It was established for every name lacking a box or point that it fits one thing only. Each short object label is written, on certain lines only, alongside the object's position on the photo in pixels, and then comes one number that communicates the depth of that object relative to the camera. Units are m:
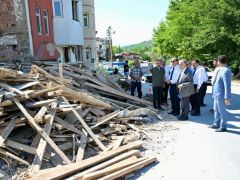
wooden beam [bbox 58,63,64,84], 5.66
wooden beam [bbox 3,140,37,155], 3.64
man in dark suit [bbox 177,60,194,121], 5.59
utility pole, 29.97
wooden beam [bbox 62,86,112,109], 5.02
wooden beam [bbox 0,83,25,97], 4.35
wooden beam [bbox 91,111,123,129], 4.70
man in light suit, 4.65
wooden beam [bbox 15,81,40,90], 4.69
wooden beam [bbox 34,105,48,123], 4.06
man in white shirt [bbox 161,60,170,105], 6.88
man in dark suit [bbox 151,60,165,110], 6.55
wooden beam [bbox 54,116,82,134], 4.29
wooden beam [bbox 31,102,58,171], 3.39
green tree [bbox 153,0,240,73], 13.28
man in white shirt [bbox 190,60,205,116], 6.25
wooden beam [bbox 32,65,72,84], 5.67
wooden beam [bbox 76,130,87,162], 3.65
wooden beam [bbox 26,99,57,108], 4.40
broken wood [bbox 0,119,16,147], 3.66
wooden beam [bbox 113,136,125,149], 3.95
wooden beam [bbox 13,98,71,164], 3.61
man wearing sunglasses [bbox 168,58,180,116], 6.25
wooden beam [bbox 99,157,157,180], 3.14
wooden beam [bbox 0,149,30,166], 3.48
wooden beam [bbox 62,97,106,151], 4.01
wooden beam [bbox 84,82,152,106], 6.63
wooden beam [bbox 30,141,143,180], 3.07
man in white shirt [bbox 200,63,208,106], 6.52
